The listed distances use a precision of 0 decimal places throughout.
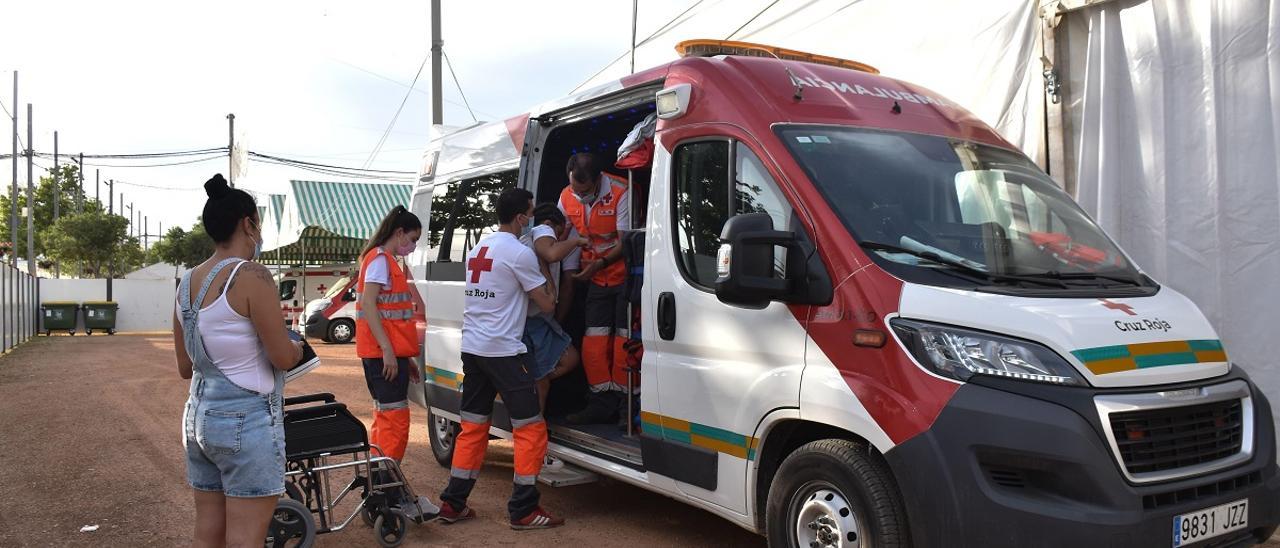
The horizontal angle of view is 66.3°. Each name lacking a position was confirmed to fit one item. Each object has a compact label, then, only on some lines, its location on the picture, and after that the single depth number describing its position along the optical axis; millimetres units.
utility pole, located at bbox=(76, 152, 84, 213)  46950
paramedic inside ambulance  6113
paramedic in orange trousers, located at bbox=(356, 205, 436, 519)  6230
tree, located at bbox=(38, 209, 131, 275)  39594
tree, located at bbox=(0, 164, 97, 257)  44281
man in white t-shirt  5566
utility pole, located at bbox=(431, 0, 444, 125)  18422
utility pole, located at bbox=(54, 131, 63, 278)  44144
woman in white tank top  3473
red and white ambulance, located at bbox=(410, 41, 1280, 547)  3439
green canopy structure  27156
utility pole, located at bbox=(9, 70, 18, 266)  28547
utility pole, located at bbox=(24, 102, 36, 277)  34469
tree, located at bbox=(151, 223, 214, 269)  50375
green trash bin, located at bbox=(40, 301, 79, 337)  28116
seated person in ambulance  5855
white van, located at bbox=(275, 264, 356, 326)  25750
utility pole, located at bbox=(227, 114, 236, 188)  37038
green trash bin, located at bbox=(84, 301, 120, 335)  29281
